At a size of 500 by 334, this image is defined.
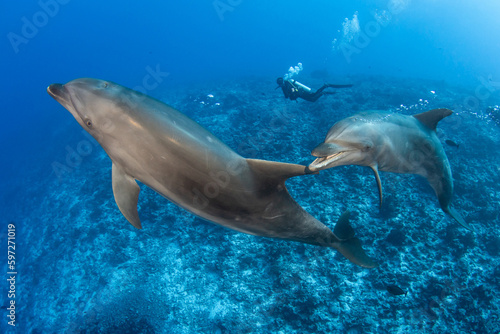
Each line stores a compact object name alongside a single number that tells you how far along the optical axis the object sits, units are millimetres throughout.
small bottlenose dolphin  3623
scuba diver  10648
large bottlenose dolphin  2252
